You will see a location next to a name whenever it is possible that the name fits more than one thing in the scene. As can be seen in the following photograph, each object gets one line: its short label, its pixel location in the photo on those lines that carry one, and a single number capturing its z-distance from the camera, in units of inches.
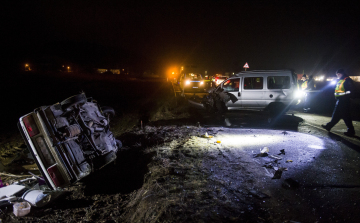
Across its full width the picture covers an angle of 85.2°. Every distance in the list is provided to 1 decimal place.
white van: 300.8
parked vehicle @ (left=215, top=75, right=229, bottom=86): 738.2
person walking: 221.9
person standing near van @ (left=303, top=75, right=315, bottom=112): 402.6
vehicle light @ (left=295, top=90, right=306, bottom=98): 295.8
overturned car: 115.1
